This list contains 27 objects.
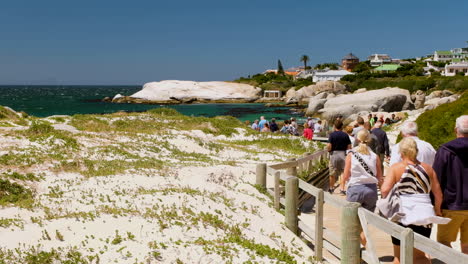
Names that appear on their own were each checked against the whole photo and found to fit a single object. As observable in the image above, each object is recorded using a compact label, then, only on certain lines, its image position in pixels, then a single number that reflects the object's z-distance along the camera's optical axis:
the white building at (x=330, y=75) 135.00
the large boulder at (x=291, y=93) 108.62
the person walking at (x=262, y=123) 28.77
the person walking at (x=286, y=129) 28.59
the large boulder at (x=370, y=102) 54.47
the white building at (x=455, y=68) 122.94
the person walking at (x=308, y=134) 26.30
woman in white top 7.94
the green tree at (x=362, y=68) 147.12
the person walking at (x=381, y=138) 13.40
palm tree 181.62
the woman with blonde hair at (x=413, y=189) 6.36
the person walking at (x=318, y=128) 29.60
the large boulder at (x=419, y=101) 63.59
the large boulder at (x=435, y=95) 71.00
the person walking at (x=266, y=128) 28.01
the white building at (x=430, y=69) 134.25
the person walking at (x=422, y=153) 7.80
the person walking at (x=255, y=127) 29.77
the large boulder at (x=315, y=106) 64.44
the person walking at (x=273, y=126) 29.40
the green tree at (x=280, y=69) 177.05
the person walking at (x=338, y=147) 12.14
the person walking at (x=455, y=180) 6.44
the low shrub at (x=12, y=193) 10.02
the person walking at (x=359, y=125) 13.25
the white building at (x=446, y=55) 178.26
